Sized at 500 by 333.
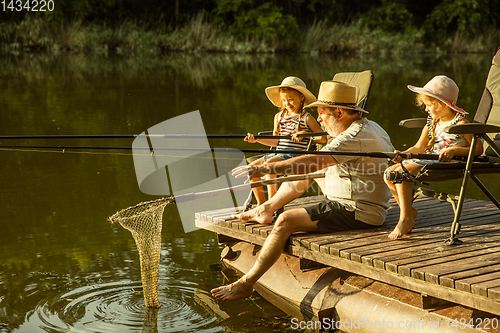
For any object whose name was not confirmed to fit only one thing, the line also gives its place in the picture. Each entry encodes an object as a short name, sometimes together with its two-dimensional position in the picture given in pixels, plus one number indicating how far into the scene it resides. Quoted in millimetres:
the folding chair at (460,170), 7098
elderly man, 7301
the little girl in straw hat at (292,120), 9320
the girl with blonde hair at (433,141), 7488
